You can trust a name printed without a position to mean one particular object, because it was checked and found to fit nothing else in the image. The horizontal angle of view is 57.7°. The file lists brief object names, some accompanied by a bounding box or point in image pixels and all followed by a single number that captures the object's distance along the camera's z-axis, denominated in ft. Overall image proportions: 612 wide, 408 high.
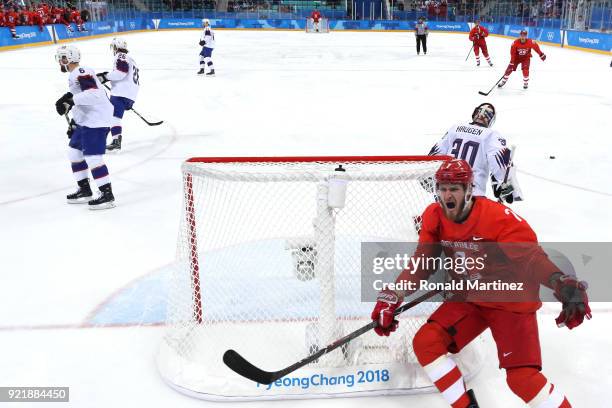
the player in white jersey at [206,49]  39.37
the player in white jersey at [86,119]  15.06
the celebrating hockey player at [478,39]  46.91
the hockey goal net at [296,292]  7.98
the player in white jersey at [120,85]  20.99
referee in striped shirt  54.95
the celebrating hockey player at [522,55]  35.70
